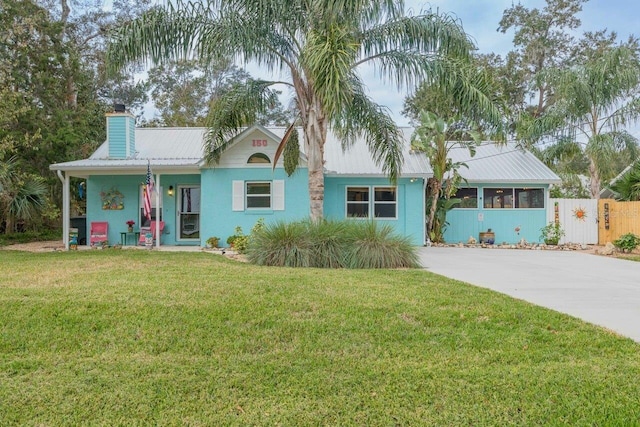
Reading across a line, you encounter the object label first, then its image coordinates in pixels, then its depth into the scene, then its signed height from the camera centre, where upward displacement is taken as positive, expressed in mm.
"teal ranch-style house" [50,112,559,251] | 13570 +1104
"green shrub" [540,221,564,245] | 15328 -535
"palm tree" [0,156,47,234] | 12694 +951
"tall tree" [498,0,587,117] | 23984 +10123
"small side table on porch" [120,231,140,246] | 14169 -462
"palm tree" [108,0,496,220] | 8852 +4007
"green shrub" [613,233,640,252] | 12500 -714
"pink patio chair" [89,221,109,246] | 13781 -277
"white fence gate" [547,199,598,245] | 16078 +30
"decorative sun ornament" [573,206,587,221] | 16062 +213
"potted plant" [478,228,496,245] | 15578 -657
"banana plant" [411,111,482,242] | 14688 +2207
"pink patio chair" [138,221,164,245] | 13525 -254
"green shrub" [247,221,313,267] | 8617 -529
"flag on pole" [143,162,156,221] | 12431 +873
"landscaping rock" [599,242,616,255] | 12691 -933
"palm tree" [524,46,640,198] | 15016 +3996
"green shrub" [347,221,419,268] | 8602 -580
